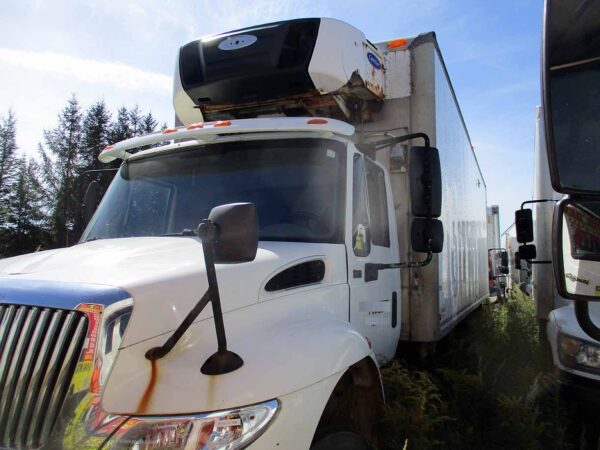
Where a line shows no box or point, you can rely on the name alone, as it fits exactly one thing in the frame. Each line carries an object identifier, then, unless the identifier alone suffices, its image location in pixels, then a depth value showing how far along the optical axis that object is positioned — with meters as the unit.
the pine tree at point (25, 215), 30.73
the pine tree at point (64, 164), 31.58
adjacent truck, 1.51
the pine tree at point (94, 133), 37.06
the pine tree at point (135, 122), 39.28
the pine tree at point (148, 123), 39.34
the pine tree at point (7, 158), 34.09
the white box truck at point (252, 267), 1.77
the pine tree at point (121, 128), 36.91
